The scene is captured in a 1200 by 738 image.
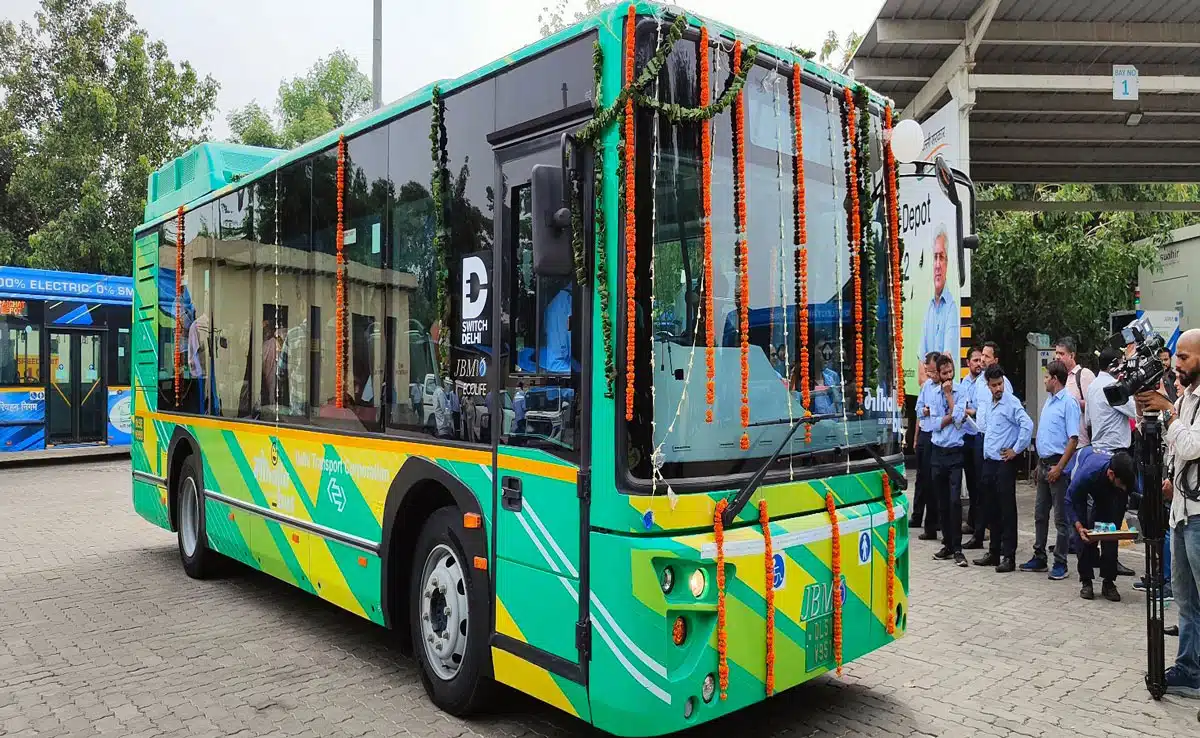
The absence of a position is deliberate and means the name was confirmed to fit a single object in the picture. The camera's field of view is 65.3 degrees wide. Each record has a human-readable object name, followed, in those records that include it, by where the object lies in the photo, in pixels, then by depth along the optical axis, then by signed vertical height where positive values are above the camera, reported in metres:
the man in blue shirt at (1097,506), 7.42 -1.16
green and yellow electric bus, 3.75 -0.04
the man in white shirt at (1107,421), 7.43 -0.46
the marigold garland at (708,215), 3.88 +0.63
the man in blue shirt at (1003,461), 8.16 -0.85
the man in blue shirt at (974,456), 9.01 -0.89
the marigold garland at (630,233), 3.70 +0.54
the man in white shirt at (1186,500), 4.87 -0.73
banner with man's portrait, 10.61 +1.07
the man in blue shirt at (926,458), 9.51 -0.99
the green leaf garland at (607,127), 3.71 +0.98
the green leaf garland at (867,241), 4.71 +0.64
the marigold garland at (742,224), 4.02 +0.62
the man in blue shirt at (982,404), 8.67 -0.36
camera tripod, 5.09 -0.97
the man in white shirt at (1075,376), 8.15 -0.11
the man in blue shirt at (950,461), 8.85 -0.92
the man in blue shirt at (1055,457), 7.96 -0.80
